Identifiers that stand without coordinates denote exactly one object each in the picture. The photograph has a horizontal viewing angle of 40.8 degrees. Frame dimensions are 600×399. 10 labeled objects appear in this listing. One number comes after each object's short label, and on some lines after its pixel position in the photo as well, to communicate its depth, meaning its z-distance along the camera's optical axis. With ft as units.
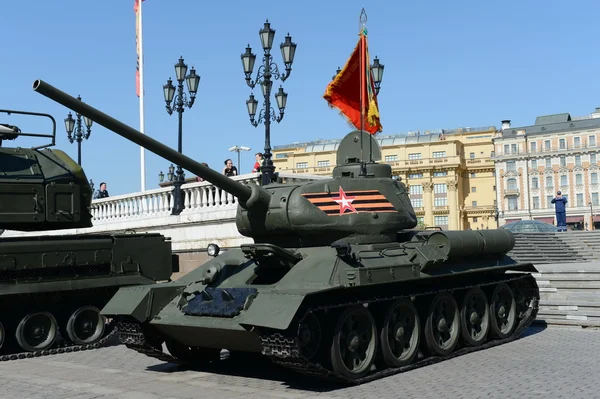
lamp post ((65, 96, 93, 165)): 95.35
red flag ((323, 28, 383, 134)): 56.13
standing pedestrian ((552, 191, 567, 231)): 117.60
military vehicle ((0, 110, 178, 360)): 46.52
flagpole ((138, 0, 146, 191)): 97.93
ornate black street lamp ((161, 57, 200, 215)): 74.38
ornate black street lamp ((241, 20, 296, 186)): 67.72
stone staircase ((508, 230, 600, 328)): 52.65
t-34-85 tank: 33.78
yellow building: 382.22
